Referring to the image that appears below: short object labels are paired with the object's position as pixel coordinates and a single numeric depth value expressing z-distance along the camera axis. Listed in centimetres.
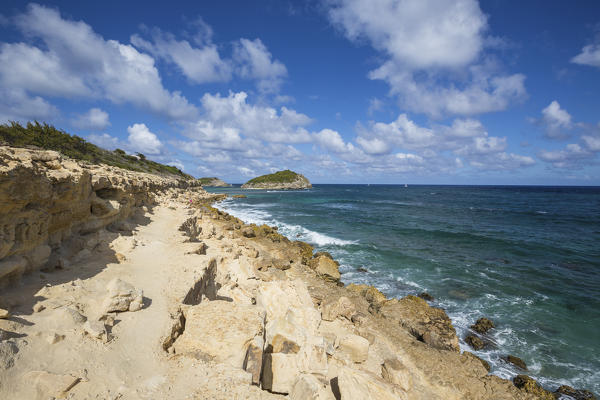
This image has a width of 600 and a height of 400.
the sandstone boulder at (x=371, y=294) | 1124
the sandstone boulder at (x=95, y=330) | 434
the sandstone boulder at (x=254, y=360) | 438
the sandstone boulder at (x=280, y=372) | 445
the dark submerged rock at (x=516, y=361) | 838
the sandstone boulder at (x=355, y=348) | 685
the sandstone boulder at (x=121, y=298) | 524
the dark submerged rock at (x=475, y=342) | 926
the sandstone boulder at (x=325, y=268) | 1434
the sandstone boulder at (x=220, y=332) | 458
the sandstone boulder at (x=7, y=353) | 332
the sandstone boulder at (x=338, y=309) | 914
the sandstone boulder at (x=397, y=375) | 636
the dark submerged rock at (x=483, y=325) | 1014
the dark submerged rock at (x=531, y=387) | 709
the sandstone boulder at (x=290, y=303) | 603
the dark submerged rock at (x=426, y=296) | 1265
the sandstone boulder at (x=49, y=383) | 323
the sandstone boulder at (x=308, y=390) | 424
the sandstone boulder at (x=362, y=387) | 449
